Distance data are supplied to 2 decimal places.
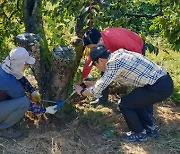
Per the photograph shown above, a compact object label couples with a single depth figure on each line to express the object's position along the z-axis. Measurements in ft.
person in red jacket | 7.90
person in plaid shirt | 7.29
